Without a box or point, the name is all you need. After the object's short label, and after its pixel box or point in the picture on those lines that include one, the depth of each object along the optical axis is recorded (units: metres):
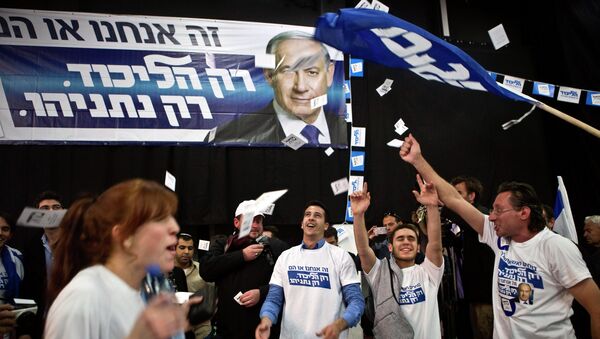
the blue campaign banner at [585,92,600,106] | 6.82
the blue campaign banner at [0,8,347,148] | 6.00
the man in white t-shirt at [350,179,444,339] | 3.13
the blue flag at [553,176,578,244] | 4.29
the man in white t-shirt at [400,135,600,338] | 2.68
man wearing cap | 3.76
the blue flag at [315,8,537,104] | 2.71
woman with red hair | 1.29
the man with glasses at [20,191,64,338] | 3.69
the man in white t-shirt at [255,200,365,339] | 3.20
